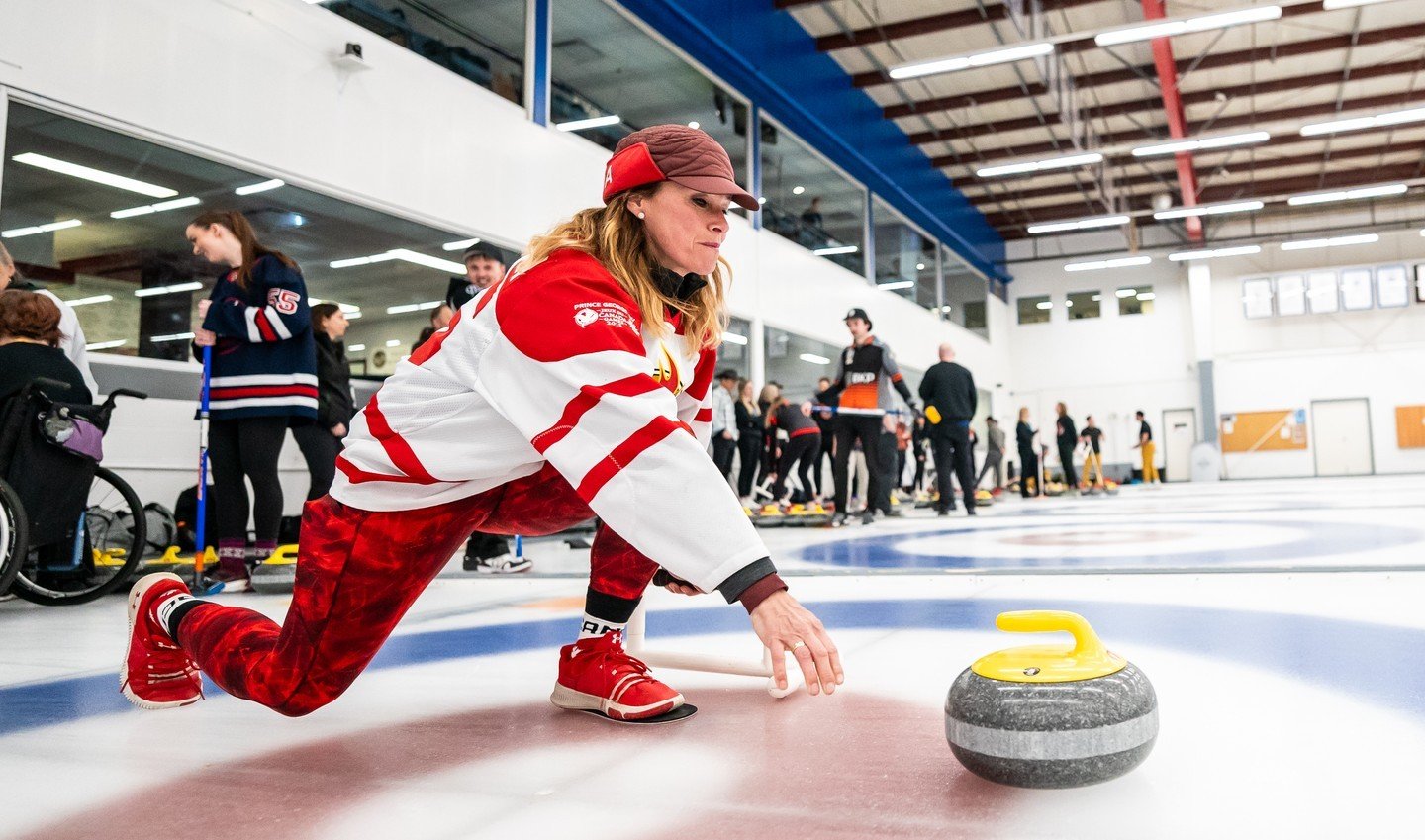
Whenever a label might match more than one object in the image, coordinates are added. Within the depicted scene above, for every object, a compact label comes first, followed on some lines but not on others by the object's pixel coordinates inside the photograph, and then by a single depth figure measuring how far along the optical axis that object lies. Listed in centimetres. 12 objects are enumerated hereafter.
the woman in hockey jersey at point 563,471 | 111
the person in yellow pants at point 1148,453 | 1927
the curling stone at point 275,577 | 369
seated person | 339
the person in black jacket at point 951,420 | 849
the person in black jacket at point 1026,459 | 1453
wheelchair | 330
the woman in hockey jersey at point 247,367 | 375
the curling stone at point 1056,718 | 105
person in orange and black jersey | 754
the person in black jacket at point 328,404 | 436
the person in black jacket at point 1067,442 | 1501
